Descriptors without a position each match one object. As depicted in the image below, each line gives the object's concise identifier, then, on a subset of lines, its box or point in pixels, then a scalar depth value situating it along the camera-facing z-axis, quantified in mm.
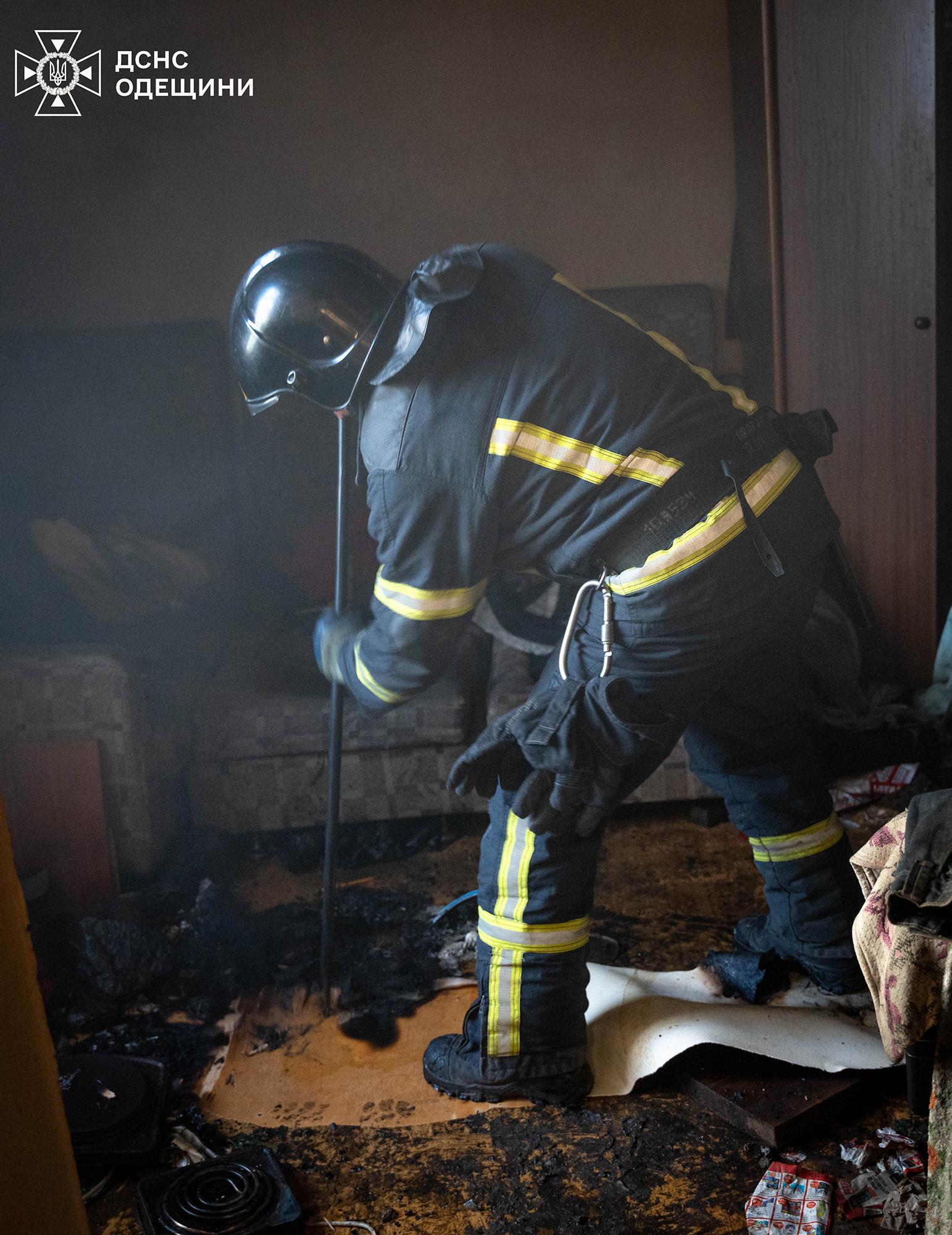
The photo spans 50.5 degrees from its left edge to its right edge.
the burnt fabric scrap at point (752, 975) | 2197
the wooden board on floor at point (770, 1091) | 1870
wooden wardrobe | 3244
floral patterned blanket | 1229
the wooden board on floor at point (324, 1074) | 2070
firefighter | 1814
